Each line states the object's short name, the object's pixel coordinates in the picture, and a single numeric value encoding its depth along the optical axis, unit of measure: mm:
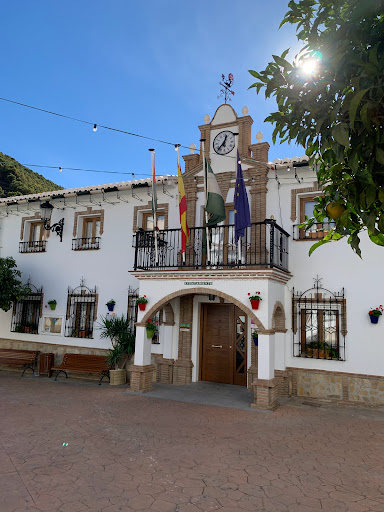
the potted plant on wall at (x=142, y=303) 9992
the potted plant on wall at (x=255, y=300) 8626
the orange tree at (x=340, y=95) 1924
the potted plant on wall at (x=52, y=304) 12781
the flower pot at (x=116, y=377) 10852
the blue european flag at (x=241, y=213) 9070
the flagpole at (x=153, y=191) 9992
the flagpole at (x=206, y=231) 9461
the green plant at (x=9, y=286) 12195
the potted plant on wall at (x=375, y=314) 8695
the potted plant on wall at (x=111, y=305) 11812
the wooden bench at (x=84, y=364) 10914
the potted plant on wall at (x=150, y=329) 10008
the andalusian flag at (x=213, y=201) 9422
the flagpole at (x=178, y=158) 9945
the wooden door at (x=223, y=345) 10578
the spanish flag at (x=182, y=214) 9627
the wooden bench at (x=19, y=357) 12023
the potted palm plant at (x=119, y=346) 10891
